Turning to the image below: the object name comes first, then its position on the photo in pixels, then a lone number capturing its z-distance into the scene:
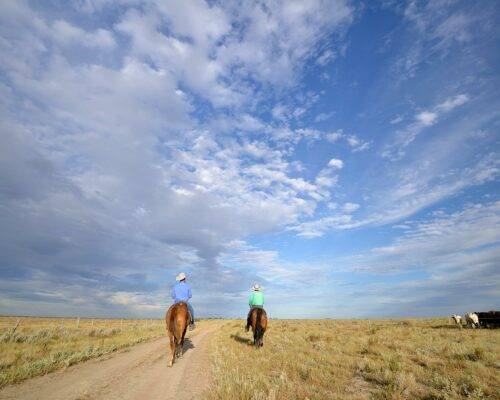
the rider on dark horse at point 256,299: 17.23
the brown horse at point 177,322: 12.98
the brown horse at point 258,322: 16.28
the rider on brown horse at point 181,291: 14.10
